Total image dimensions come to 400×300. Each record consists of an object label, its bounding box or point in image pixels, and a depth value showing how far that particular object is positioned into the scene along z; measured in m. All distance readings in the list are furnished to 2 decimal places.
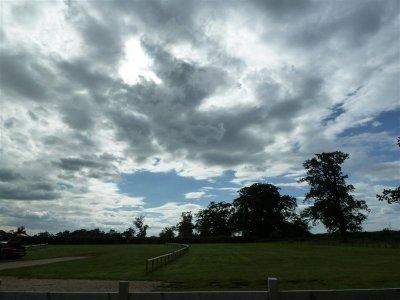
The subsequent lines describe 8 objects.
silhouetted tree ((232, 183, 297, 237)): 124.81
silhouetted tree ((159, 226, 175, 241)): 173.91
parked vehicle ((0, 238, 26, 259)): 37.83
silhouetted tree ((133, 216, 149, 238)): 161.50
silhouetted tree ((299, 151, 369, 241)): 81.56
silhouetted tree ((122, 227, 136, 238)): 161.62
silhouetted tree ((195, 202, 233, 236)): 148.12
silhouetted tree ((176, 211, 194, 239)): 165.62
